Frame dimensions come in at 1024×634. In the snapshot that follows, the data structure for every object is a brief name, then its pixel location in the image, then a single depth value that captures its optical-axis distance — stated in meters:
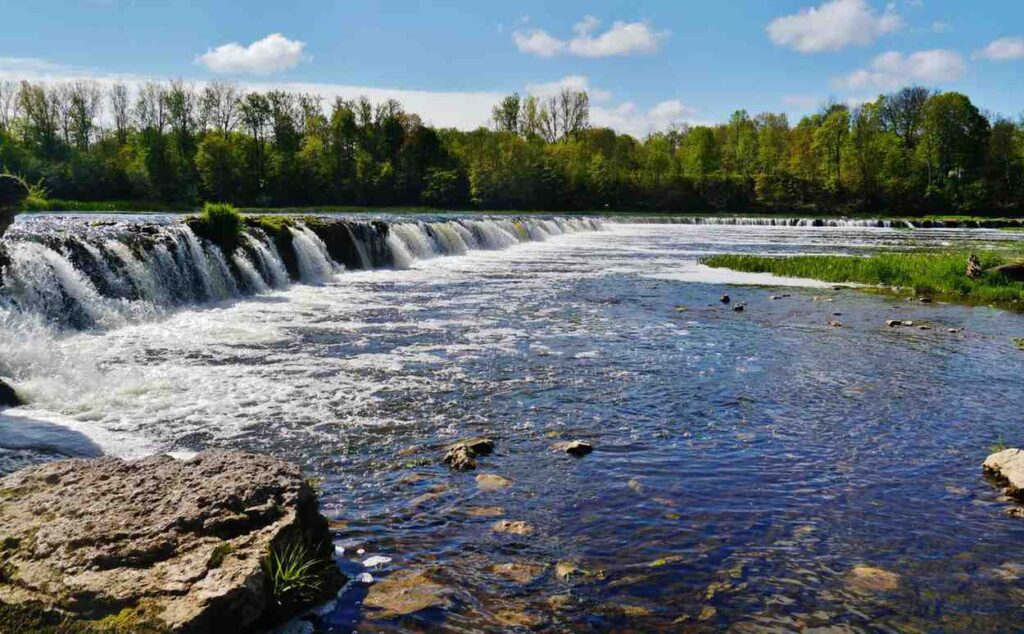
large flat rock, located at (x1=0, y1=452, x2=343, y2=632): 3.97
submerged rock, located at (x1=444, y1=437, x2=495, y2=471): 7.63
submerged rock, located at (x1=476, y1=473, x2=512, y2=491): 7.14
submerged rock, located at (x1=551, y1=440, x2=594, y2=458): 8.13
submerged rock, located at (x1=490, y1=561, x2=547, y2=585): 5.40
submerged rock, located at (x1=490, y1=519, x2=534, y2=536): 6.19
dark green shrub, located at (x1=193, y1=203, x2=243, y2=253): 22.98
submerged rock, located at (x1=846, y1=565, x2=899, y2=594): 5.31
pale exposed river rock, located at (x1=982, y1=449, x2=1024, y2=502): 7.00
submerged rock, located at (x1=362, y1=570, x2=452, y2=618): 4.91
